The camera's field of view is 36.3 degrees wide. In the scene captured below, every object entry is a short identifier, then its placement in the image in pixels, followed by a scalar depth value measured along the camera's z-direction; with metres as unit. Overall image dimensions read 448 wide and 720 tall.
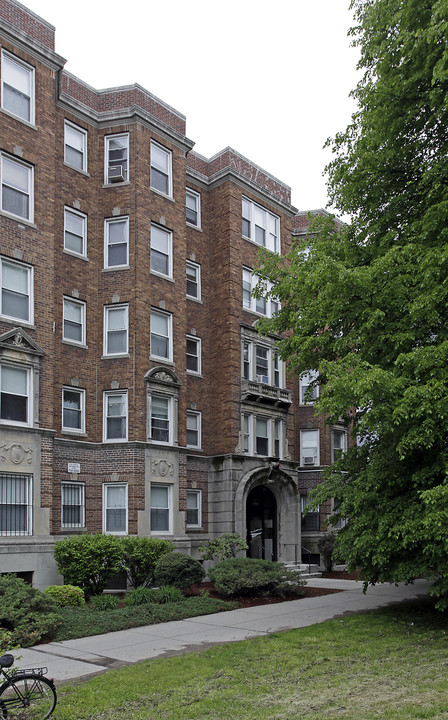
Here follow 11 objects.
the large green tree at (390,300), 12.01
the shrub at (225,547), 21.34
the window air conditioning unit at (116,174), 22.62
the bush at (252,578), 17.61
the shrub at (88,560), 17.25
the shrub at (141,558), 18.56
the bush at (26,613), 11.98
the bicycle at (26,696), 7.06
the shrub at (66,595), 15.49
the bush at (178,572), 17.53
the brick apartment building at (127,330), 18.94
